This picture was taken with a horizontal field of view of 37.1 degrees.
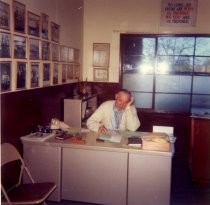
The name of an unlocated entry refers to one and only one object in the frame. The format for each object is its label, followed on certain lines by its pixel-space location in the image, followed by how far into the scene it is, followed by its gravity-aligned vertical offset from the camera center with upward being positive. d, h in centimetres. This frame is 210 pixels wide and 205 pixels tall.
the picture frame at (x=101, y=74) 635 -2
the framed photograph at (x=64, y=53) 500 +31
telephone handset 424 -73
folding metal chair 281 -114
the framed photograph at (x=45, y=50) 422 +30
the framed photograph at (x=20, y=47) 346 +28
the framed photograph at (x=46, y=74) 431 -3
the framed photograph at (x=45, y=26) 416 +62
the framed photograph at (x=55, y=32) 452 +59
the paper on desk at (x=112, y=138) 374 -78
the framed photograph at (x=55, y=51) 459 +31
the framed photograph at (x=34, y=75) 393 -4
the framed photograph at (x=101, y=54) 629 +38
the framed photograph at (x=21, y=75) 356 -4
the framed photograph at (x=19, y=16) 341 +62
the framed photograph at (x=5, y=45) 314 +27
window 605 +8
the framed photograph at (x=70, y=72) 539 +1
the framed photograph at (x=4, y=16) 311 +56
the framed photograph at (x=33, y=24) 378 +59
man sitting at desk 442 -61
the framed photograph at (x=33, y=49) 383 +28
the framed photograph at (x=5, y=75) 321 -4
